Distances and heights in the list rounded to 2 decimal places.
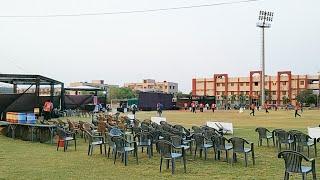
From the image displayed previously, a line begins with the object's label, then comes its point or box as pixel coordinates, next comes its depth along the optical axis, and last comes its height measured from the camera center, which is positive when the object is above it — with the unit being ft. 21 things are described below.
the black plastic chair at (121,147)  28.01 -5.05
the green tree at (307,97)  234.60 -3.07
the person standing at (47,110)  67.07 -4.17
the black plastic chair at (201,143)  30.01 -4.89
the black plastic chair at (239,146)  27.42 -4.74
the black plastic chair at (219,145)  28.96 -4.87
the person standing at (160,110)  98.78 -5.99
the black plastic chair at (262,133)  37.16 -4.77
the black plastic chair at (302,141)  31.84 -4.86
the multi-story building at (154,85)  392.21 +8.07
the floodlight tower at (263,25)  195.73 +43.16
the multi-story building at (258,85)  264.93 +6.61
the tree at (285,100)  256.00 -5.84
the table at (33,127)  41.04 -5.03
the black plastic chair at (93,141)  32.69 -5.35
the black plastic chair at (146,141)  31.44 -5.00
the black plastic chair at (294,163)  19.87 -4.45
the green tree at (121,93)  302.58 -1.86
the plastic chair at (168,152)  24.87 -4.86
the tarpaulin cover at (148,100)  142.14 -3.95
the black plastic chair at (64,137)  35.57 -5.39
